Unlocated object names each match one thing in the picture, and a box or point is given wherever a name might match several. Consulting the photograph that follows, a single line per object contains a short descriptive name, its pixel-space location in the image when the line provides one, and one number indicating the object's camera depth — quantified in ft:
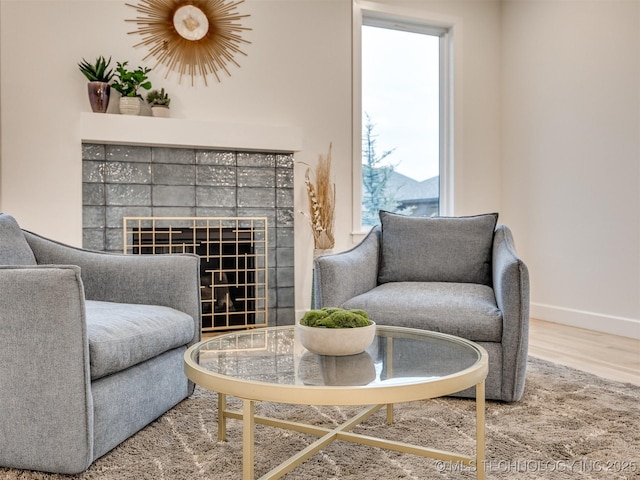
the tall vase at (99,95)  11.30
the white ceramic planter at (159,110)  11.95
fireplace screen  12.23
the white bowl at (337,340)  5.07
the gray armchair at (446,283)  7.14
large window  14.82
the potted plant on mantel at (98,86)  11.31
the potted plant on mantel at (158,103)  11.96
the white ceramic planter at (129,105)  11.64
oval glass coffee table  4.13
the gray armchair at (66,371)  4.99
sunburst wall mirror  12.30
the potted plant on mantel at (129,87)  11.58
